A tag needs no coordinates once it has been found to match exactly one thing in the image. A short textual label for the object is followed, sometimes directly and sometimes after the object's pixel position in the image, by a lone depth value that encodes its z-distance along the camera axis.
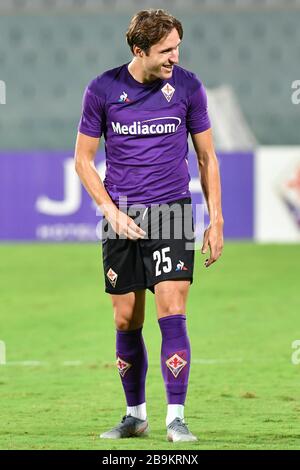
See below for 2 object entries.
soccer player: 9.76
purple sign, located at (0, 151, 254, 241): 30.50
